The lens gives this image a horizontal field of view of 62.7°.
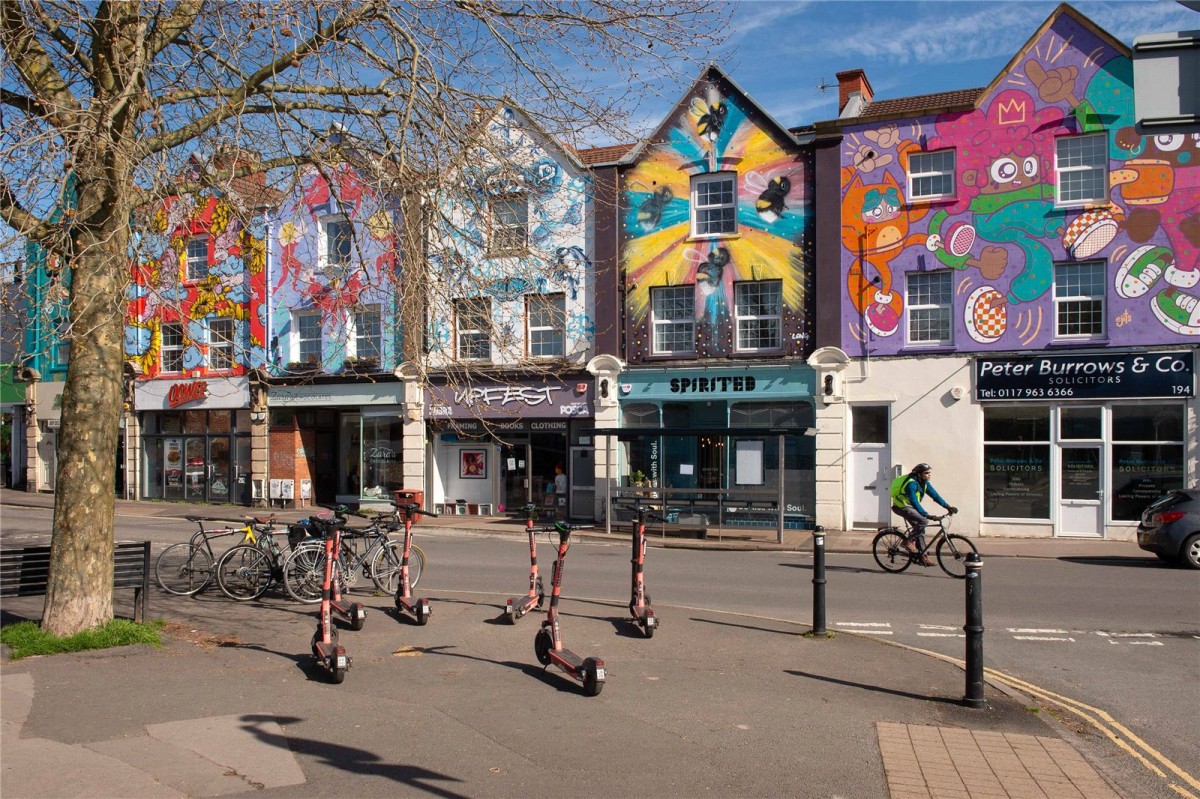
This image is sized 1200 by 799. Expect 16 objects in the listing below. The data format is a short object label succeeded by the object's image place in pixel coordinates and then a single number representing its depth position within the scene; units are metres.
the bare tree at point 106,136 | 8.33
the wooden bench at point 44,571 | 8.95
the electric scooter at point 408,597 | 9.73
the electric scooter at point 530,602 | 9.70
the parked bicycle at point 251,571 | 11.45
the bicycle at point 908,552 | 15.22
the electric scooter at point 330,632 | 7.42
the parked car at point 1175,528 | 15.79
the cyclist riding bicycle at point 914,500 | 15.49
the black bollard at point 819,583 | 9.47
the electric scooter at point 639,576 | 9.66
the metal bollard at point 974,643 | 7.23
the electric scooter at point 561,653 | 7.15
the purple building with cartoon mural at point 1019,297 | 20.22
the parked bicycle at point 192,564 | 11.94
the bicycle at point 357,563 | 11.20
